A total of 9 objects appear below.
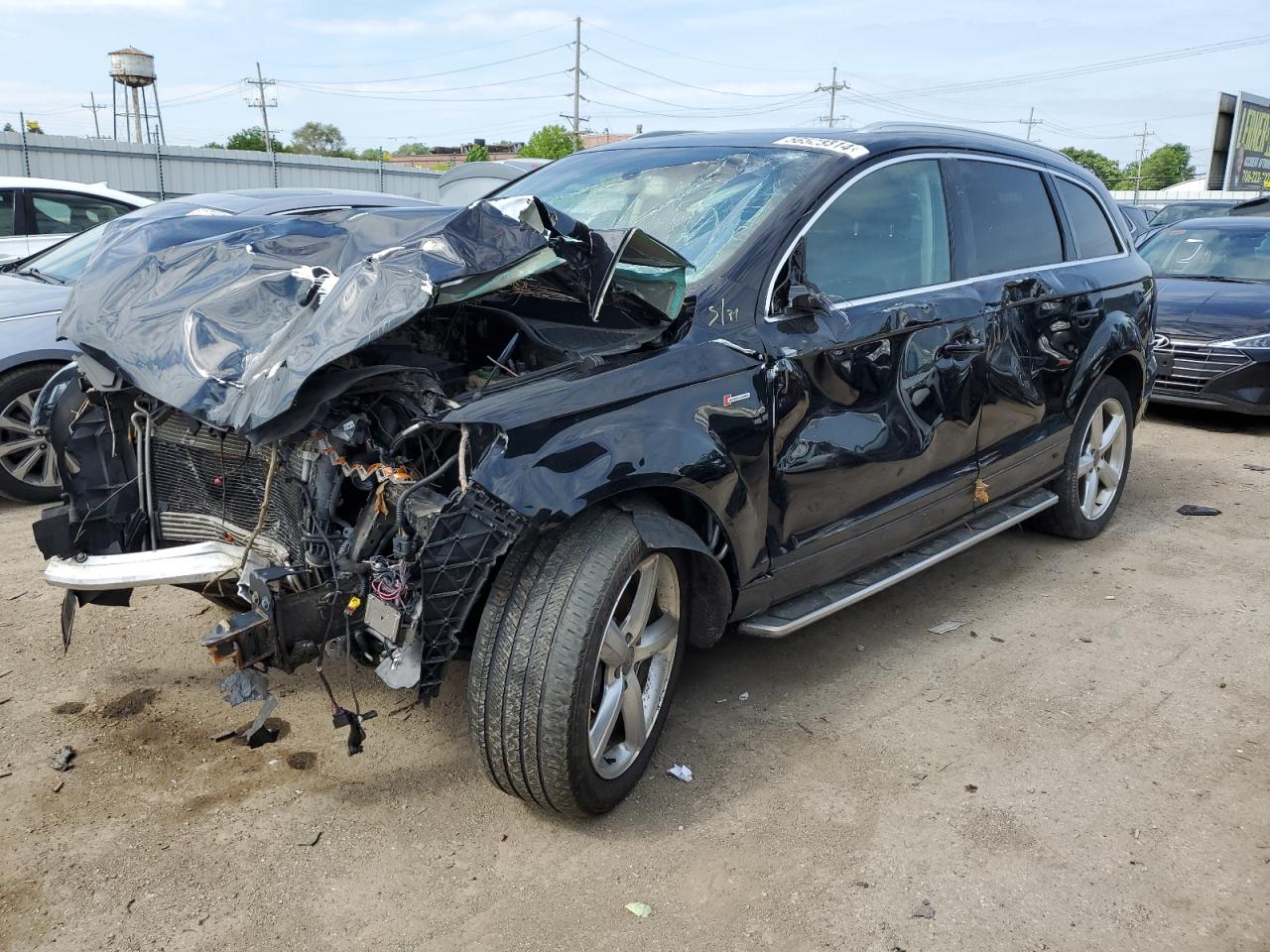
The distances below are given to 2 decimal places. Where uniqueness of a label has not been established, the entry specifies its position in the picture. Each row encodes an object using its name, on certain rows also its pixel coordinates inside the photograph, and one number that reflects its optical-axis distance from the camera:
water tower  43.66
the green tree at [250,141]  67.88
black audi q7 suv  2.61
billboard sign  33.50
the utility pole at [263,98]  76.38
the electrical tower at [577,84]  61.03
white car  7.95
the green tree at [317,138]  97.31
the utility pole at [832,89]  70.38
